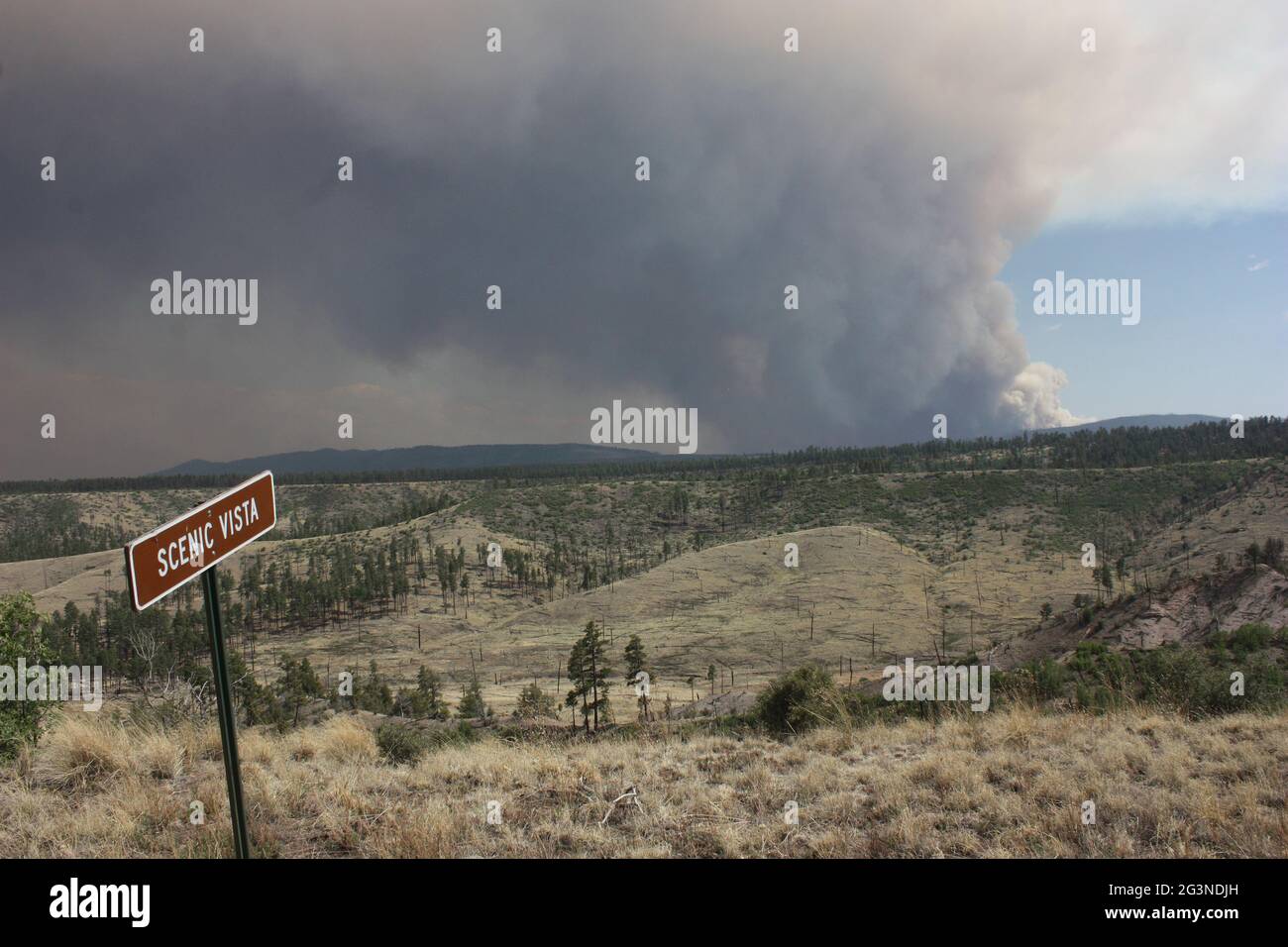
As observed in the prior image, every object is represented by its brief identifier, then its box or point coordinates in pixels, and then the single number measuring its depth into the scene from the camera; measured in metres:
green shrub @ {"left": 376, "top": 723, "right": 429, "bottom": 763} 8.68
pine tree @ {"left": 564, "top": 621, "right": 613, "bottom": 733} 27.52
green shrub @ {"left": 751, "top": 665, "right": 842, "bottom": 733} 10.55
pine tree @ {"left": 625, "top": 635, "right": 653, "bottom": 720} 36.21
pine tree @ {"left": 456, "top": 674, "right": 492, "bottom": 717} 28.48
